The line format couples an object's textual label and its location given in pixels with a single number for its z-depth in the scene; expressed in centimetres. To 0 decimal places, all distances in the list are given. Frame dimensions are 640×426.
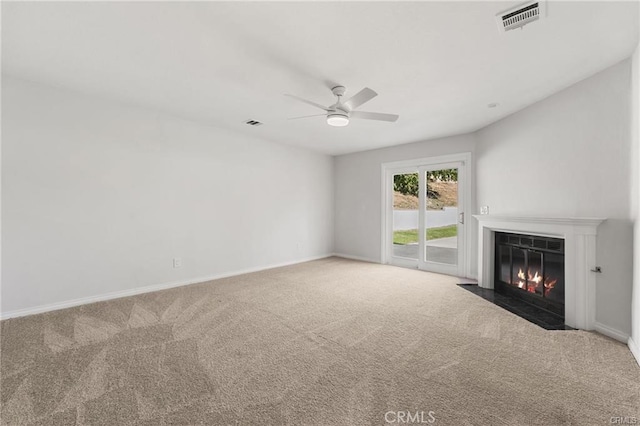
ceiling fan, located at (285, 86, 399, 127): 274
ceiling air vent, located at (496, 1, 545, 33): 171
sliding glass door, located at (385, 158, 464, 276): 477
